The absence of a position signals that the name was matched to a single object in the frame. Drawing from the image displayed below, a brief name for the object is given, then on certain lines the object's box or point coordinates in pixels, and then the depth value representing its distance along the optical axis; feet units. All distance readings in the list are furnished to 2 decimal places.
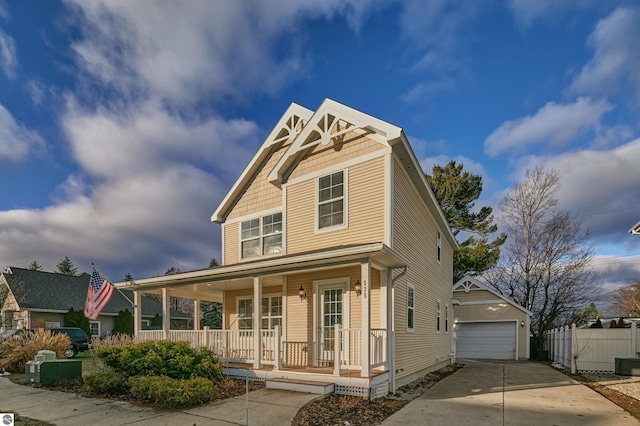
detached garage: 68.59
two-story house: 28.71
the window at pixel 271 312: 38.32
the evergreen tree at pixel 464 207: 96.99
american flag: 36.86
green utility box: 31.94
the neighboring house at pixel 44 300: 78.69
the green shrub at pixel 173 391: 23.16
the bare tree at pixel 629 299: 90.94
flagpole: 37.83
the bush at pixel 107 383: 27.58
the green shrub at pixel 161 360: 26.61
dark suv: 59.98
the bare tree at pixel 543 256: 76.33
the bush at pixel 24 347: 40.81
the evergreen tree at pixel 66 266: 210.38
